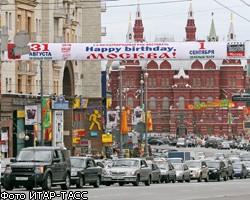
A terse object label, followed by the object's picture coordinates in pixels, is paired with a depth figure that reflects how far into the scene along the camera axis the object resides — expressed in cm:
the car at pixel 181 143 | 16600
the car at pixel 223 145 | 16346
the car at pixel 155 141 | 17638
